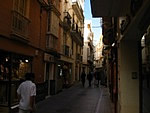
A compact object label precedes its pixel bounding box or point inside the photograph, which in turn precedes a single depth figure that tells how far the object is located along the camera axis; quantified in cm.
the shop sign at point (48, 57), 999
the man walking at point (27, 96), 387
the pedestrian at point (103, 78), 1782
